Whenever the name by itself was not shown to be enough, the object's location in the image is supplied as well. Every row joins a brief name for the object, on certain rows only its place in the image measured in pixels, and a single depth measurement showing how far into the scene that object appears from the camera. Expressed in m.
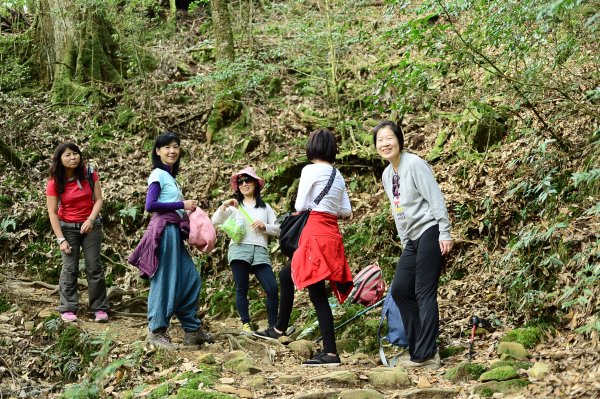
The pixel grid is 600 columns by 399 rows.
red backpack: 6.36
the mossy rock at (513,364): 4.33
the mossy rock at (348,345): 6.23
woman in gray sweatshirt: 4.98
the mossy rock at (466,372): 4.49
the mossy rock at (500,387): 3.94
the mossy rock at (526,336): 4.97
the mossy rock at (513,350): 4.63
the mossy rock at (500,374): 4.09
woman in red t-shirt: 6.63
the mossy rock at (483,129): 7.78
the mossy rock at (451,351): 5.40
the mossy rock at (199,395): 4.30
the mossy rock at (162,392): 4.59
